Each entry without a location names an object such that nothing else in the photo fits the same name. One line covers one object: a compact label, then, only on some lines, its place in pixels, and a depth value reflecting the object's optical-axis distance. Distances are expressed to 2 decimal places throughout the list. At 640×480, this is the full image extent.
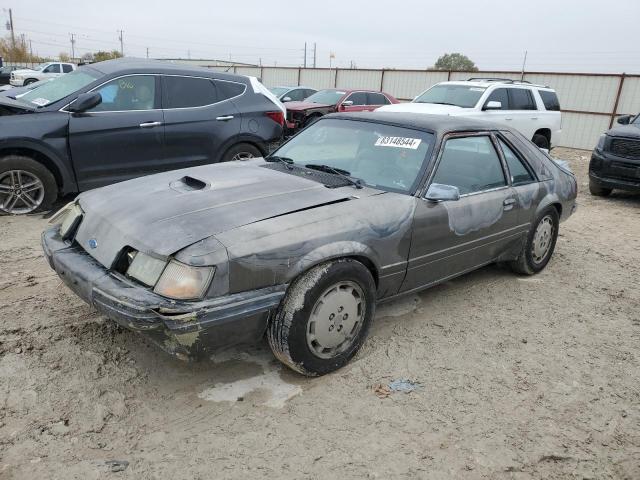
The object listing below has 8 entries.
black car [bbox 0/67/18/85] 20.01
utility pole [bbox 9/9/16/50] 60.27
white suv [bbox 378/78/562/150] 10.09
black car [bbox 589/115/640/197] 8.22
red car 13.04
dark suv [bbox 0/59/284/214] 5.62
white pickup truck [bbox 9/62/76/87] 23.97
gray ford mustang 2.55
